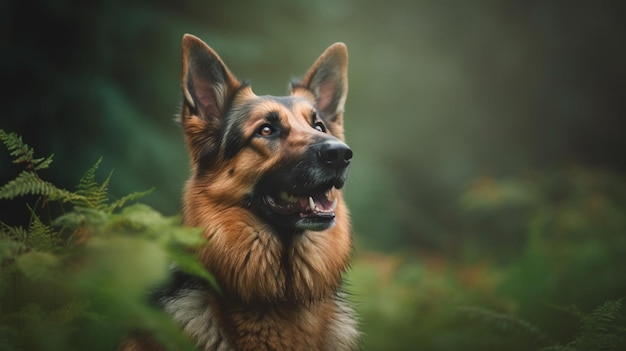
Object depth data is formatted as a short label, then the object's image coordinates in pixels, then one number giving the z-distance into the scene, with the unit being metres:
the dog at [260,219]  2.98
